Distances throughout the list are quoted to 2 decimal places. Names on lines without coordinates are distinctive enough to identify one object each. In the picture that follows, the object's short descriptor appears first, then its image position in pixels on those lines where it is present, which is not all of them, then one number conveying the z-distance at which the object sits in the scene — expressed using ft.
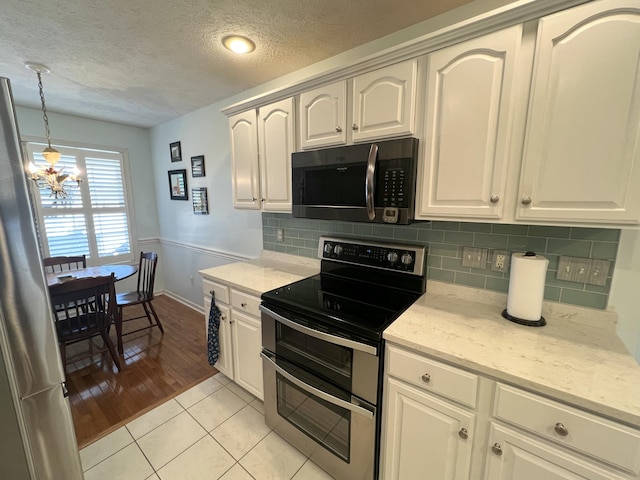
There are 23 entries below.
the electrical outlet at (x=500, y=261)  4.50
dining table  7.82
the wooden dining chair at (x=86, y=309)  6.87
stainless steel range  4.11
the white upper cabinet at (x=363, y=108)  4.29
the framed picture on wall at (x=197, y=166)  10.34
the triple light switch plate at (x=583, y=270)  3.84
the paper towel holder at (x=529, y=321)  3.94
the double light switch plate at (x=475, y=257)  4.70
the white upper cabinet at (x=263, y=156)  6.02
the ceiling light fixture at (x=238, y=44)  5.50
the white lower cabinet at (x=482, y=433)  2.65
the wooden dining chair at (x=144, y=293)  9.33
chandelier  7.60
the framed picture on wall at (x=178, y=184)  11.41
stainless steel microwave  4.31
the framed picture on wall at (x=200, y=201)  10.54
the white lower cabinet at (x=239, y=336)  5.97
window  10.55
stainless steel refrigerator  2.42
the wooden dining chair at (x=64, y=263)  9.36
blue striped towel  6.81
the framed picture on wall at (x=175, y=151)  11.32
